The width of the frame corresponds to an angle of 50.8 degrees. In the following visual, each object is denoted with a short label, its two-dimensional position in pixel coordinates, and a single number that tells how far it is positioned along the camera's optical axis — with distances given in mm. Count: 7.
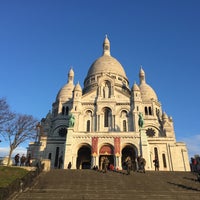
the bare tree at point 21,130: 29312
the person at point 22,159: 24902
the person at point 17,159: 25386
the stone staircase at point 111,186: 13648
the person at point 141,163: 22231
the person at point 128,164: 20231
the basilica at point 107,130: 31531
